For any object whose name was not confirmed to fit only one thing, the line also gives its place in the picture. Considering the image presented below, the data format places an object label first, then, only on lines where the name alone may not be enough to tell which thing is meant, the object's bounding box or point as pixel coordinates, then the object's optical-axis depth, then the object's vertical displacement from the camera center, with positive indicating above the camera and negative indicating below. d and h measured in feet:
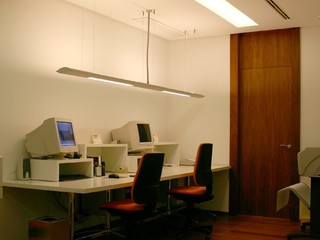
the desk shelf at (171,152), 21.38 -0.94
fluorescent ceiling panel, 16.84 +5.05
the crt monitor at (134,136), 18.12 -0.14
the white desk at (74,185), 12.44 -1.59
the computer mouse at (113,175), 15.41 -1.52
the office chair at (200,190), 16.96 -2.33
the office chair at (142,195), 13.42 -1.94
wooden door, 20.33 +0.66
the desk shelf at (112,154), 17.61 -0.89
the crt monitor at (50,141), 13.94 -0.29
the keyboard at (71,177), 14.34 -1.53
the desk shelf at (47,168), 13.74 -1.14
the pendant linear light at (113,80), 13.23 +1.82
